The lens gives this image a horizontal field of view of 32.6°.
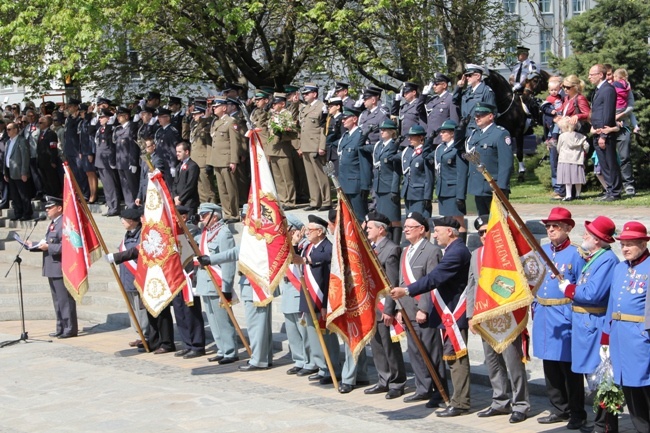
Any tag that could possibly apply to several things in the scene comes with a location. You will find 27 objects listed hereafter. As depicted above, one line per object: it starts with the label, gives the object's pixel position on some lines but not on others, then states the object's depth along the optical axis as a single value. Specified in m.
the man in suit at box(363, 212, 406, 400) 11.08
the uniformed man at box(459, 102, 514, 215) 13.09
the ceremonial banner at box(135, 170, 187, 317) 13.27
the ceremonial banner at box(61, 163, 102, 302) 14.48
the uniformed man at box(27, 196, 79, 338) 15.46
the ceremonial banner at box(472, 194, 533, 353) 9.41
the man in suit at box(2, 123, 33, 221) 21.88
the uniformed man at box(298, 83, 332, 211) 17.16
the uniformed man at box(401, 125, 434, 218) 14.24
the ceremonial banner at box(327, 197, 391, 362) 10.41
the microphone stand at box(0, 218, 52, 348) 15.11
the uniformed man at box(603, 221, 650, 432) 8.45
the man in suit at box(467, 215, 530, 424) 9.84
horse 17.41
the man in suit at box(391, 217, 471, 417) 10.12
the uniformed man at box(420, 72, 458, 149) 15.16
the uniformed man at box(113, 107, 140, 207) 19.62
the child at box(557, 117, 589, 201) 15.57
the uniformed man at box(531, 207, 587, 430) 9.38
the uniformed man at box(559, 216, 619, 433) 8.91
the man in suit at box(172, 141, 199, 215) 17.44
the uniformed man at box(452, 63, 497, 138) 14.77
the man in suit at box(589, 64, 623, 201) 15.39
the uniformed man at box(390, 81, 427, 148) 15.70
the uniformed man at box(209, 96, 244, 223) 18.00
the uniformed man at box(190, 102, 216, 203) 18.66
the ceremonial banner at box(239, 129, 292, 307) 11.70
